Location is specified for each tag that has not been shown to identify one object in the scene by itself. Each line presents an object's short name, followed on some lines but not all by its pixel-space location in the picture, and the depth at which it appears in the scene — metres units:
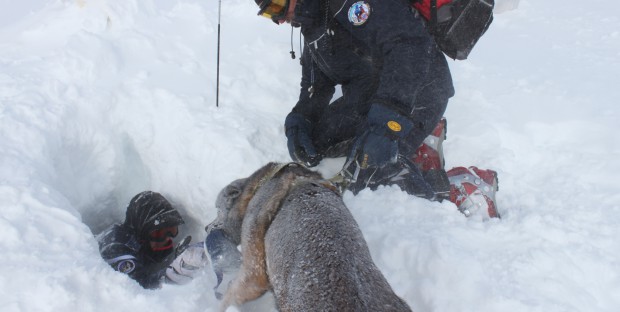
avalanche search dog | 1.59
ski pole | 4.54
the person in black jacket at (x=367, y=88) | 2.76
